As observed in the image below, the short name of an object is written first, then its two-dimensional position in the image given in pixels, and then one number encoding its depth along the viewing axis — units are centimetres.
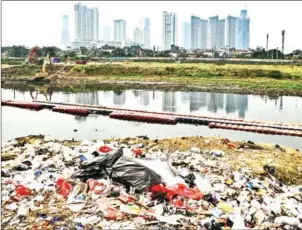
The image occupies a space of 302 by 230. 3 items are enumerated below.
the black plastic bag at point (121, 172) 659
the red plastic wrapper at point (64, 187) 656
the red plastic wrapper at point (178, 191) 636
